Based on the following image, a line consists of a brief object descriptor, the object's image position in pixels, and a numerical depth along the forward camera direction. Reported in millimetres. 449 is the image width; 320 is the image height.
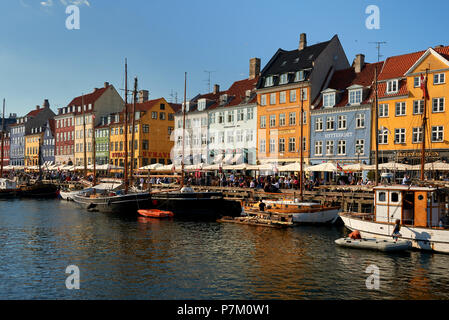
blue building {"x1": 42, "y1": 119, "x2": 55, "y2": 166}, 113188
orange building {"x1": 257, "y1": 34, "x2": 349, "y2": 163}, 59531
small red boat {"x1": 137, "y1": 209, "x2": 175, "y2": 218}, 42812
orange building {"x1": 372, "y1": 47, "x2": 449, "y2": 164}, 46500
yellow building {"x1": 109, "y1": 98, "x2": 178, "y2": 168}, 85500
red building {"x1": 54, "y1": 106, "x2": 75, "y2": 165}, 105000
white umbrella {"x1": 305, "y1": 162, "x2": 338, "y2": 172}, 42081
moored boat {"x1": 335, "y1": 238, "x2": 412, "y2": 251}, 26406
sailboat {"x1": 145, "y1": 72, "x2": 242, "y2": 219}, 45250
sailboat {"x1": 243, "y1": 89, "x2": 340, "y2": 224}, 37250
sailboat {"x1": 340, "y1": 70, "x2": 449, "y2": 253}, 26781
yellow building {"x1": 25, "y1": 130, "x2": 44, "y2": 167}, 117206
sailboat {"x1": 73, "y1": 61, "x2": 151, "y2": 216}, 46438
